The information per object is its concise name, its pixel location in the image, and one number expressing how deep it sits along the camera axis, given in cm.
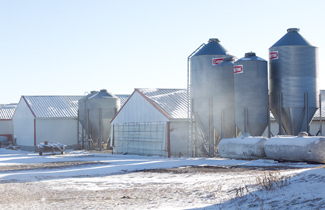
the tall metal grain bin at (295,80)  3105
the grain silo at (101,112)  4819
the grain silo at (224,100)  3341
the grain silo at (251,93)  3153
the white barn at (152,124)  3562
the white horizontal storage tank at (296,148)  2520
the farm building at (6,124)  6869
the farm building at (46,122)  5000
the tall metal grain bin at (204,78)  3422
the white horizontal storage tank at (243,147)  2855
